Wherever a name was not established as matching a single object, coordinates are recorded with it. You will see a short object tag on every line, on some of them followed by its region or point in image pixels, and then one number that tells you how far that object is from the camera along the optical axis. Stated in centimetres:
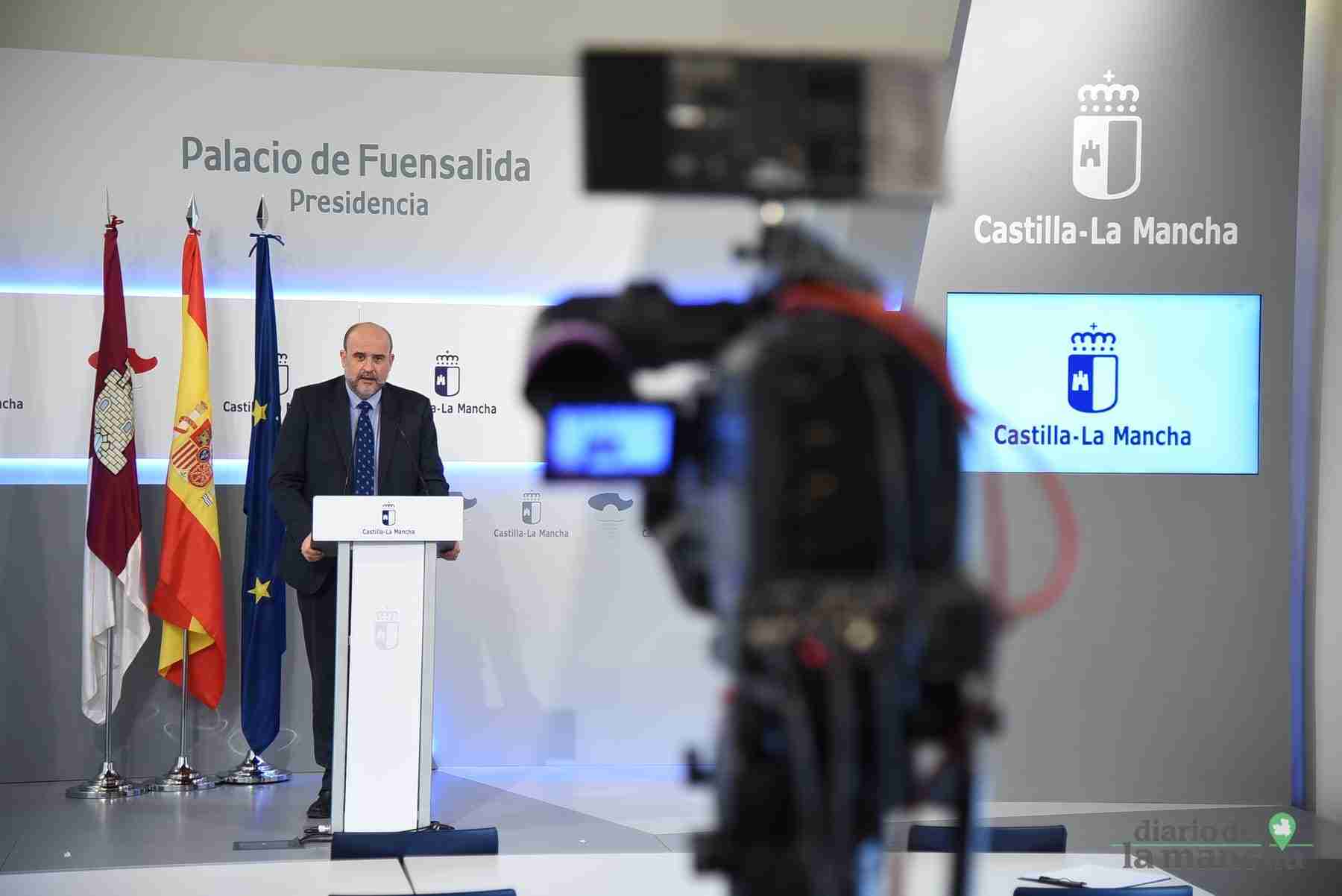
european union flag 546
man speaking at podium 484
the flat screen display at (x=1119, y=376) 574
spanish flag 551
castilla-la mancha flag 535
